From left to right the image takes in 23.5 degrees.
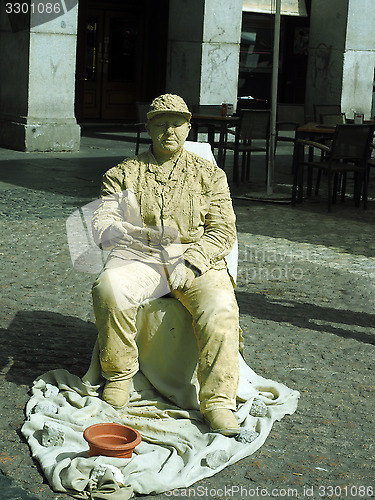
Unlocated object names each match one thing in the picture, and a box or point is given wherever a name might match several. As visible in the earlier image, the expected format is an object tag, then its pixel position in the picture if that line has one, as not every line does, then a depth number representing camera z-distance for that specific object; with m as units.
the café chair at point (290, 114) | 14.41
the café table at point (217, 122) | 12.73
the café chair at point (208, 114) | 13.07
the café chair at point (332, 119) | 13.53
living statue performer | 4.51
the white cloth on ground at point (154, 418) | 3.88
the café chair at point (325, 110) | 14.83
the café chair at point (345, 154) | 10.94
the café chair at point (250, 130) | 12.45
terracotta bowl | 3.97
